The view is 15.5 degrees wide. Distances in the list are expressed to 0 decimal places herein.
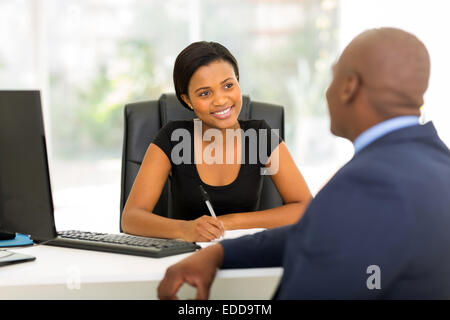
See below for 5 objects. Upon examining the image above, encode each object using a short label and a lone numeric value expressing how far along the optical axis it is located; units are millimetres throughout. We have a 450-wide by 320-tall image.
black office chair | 4421
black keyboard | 3728
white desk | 3590
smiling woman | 4229
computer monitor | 3635
